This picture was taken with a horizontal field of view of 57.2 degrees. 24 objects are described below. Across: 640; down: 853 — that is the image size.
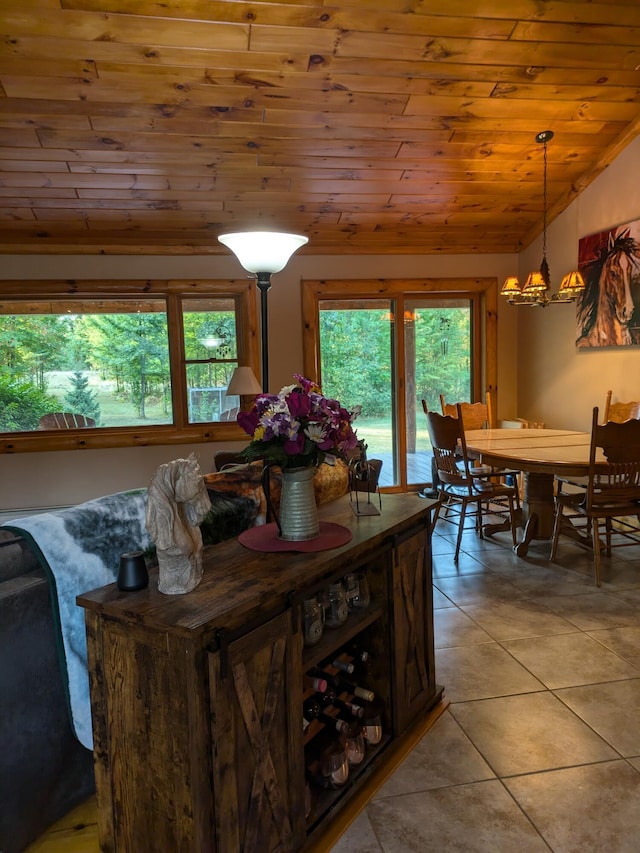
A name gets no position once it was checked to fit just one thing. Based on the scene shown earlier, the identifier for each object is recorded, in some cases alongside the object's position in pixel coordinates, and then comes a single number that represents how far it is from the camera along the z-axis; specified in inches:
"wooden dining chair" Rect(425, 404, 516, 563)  154.7
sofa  58.4
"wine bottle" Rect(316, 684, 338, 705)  74.4
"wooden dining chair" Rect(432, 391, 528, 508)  193.6
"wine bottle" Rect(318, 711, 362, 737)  72.2
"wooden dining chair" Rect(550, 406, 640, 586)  126.0
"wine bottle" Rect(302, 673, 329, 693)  71.3
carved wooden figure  53.0
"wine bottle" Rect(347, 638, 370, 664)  78.0
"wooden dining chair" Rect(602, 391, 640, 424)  158.9
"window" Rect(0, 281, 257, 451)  200.5
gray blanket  59.7
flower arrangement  64.8
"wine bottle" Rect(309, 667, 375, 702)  76.6
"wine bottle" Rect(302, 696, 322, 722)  71.4
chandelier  157.2
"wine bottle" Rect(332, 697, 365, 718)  75.1
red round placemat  66.7
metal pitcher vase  68.6
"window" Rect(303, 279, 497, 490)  220.4
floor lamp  85.7
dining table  134.9
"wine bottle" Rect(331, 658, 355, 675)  75.3
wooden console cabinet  48.7
